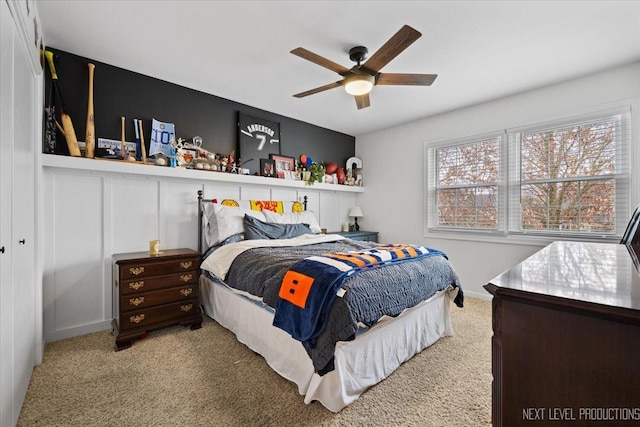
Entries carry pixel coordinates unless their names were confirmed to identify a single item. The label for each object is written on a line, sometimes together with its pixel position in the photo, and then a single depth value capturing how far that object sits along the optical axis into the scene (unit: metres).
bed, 1.61
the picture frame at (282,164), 4.02
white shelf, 2.37
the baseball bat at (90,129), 2.54
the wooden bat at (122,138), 2.74
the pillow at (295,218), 3.48
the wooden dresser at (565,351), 0.64
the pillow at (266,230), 3.10
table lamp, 4.94
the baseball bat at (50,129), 2.35
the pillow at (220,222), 3.04
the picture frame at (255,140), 3.70
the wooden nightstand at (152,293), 2.32
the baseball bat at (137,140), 2.88
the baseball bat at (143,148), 2.83
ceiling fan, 1.95
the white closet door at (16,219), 1.30
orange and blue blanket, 1.59
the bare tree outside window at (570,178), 2.84
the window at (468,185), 3.60
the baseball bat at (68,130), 2.45
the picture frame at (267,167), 3.88
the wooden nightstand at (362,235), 4.41
